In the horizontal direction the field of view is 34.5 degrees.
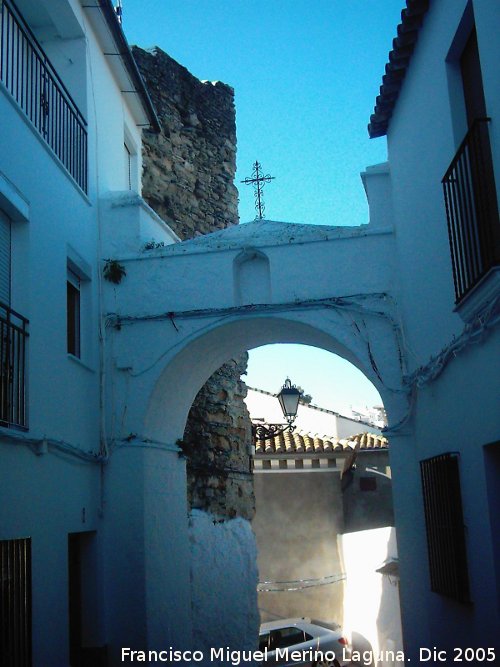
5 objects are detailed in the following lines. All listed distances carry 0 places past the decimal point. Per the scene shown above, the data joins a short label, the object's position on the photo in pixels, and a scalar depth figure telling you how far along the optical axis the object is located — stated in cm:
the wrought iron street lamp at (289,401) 1016
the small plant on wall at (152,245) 888
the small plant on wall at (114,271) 861
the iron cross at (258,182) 1764
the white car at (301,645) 1469
